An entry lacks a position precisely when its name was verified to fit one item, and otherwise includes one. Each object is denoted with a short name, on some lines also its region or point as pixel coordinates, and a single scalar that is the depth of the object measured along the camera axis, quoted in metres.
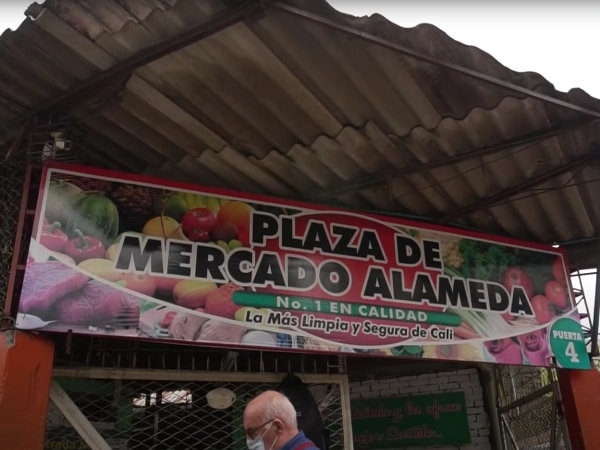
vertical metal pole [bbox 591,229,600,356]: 5.03
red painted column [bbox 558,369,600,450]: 4.70
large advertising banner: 3.59
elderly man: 2.39
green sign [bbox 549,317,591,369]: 4.93
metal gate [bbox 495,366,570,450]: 5.02
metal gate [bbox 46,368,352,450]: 4.50
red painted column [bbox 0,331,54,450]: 3.08
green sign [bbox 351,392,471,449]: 6.59
